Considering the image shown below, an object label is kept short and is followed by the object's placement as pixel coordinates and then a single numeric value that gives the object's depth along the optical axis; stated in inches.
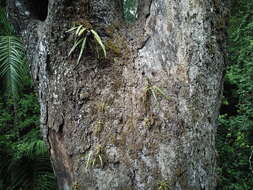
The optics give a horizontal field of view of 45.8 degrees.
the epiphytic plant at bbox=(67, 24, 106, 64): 50.6
